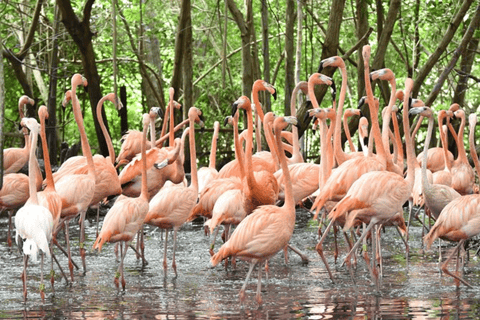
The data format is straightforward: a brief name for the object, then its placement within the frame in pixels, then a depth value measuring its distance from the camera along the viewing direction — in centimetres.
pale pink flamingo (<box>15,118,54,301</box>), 1255
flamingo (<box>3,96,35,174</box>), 2223
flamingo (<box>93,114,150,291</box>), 1364
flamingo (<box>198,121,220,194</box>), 2060
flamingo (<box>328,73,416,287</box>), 1345
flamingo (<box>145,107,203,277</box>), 1523
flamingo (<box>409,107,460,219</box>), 1583
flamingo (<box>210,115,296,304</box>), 1223
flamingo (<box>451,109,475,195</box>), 2044
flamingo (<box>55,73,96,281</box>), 1509
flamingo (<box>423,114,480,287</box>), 1372
